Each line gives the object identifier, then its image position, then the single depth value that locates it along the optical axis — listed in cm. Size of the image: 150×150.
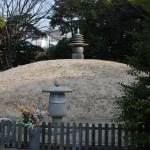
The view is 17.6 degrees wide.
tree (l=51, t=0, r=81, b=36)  4059
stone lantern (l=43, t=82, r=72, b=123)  1324
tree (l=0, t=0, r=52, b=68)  4006
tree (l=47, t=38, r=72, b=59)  3881
